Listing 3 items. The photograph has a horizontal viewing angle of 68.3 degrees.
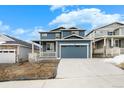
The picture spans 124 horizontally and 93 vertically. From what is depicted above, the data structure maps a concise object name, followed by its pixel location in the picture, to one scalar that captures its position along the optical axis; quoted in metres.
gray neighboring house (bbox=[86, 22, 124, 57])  12.12
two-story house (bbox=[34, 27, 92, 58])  12.14
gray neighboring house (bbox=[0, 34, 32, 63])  10.97
